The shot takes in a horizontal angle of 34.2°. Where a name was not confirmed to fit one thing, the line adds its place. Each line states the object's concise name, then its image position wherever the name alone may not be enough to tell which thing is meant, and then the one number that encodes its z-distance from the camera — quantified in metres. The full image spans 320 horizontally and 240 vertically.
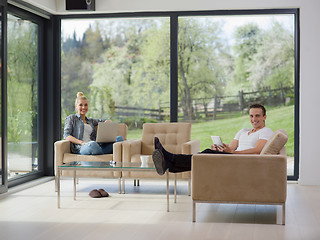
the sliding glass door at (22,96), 6.78
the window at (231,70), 8.53
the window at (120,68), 8.81
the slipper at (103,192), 6.11
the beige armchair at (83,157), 6.37
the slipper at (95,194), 6.06
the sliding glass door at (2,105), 6.25
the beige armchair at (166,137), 6.90
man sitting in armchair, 5.11
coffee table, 5.39
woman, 6.61
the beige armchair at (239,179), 4.63
